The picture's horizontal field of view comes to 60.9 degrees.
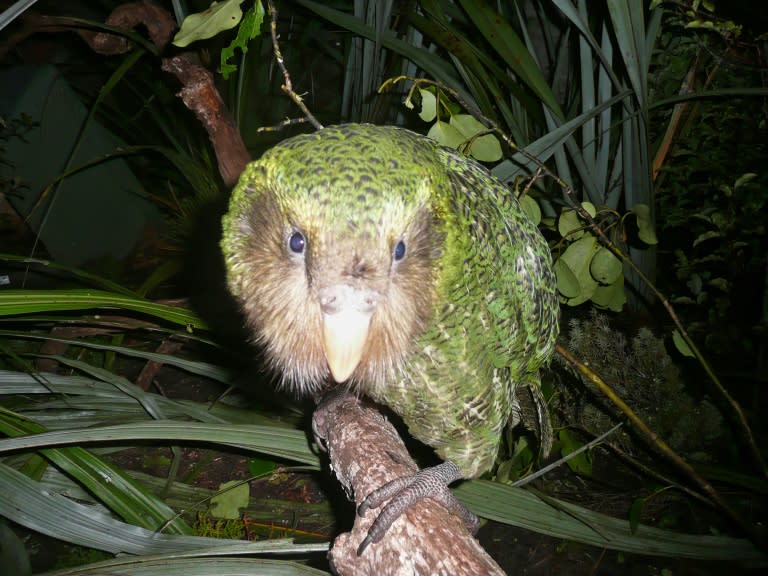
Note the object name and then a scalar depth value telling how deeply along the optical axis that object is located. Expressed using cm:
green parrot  26
